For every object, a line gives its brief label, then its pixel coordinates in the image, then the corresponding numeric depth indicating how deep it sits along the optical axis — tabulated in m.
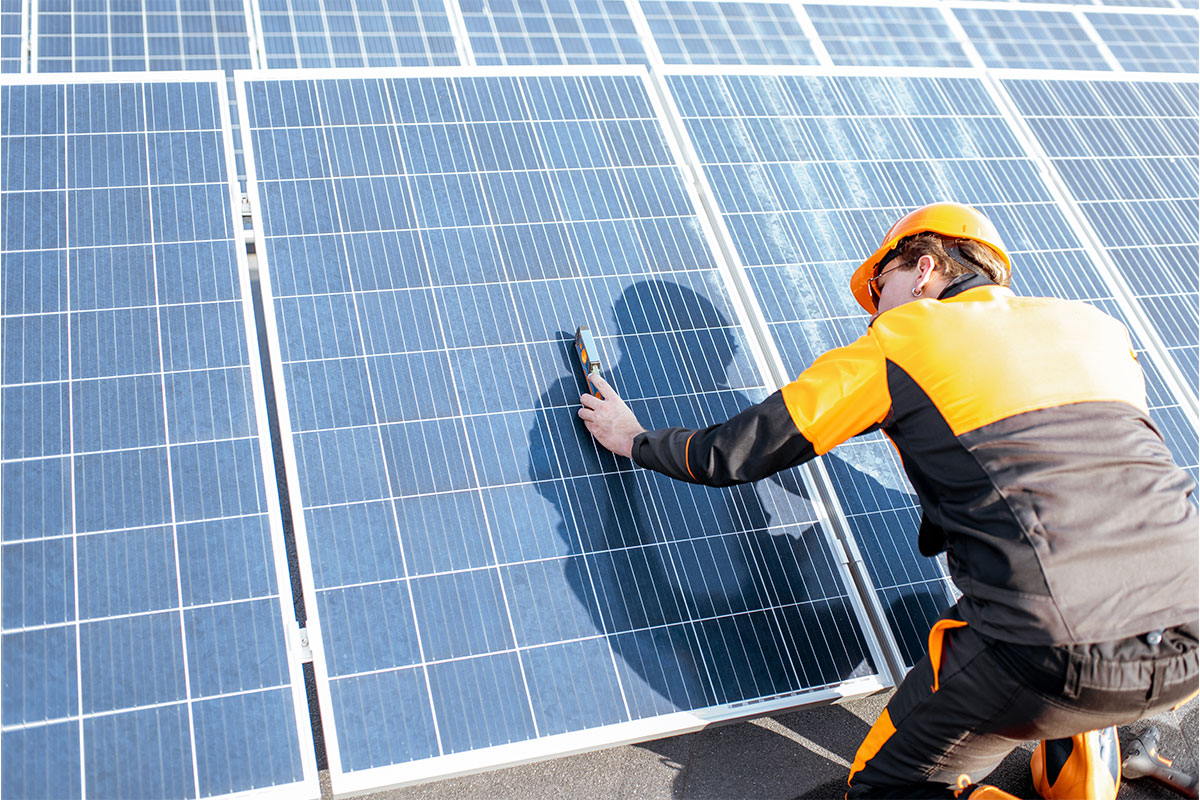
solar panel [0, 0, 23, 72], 6.65
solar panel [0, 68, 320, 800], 3.46
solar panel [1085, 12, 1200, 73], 9.34
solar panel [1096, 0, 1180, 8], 10.54
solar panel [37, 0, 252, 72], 6.80
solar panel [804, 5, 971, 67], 8.68
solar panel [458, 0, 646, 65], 7.64
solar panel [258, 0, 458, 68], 7.12
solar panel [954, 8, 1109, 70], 9.10
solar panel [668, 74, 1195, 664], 4.88
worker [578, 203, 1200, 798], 3.30
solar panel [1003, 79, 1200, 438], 5.75
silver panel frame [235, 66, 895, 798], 3.52
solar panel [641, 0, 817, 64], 8.23
